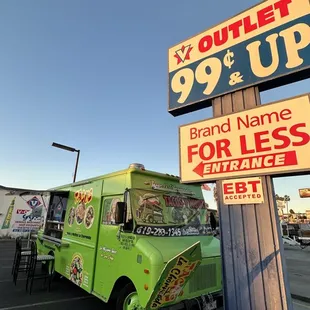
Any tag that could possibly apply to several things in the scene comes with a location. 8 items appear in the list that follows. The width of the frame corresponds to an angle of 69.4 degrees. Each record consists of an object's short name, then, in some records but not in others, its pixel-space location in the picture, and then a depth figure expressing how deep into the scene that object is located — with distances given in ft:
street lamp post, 38.10
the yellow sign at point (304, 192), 126.31
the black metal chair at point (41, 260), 19.39
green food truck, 10.91
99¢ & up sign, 8.55
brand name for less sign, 7.63
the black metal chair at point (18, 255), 20.62
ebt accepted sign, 8.21
